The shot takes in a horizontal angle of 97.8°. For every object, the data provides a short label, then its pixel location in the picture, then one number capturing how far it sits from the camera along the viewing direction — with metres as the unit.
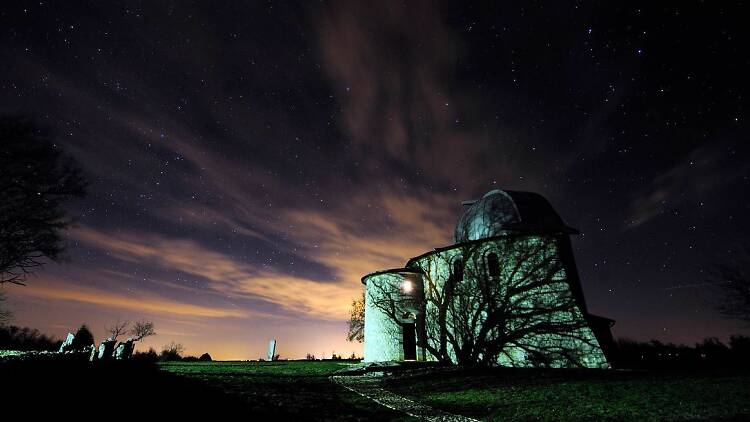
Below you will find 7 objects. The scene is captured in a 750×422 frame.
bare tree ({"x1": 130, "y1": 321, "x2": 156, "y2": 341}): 40.94
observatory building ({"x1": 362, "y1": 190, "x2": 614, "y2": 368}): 15.89
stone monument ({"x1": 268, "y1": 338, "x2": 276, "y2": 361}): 28.86
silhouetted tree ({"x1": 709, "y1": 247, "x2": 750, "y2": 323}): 26.23
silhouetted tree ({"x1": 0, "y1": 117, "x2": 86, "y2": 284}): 13.88
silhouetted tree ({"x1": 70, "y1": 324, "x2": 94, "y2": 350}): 29.41
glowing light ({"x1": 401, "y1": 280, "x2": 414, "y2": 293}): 21.16
